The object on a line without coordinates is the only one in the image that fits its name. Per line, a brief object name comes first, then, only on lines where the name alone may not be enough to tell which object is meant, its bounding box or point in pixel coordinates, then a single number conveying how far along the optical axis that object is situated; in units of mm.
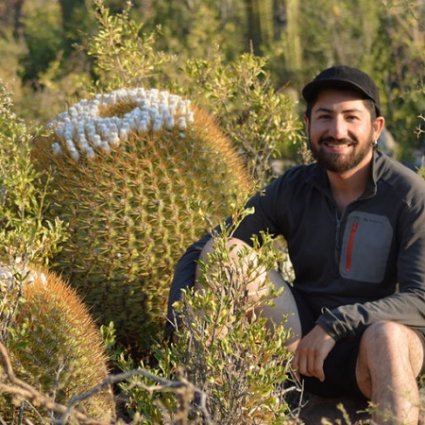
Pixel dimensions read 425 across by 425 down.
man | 3885
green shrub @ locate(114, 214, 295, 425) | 3434
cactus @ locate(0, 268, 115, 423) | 3883
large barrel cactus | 4684
